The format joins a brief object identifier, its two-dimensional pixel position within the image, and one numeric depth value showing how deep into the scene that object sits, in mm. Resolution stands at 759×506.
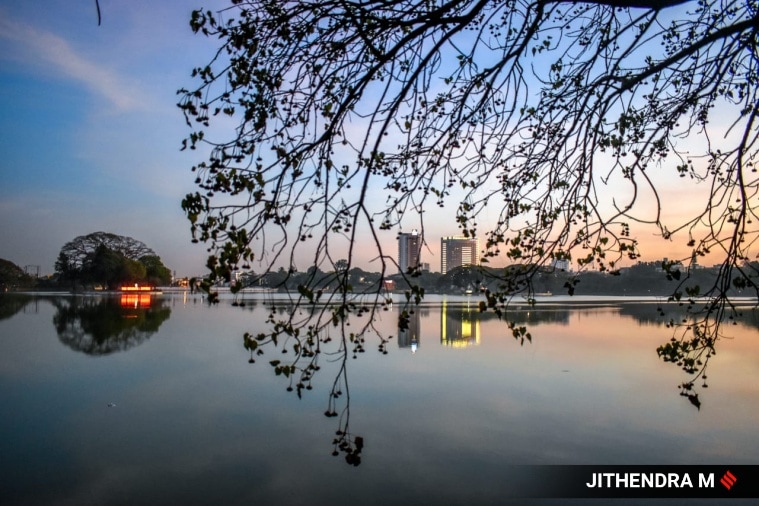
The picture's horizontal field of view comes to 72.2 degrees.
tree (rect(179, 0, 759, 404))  2611
